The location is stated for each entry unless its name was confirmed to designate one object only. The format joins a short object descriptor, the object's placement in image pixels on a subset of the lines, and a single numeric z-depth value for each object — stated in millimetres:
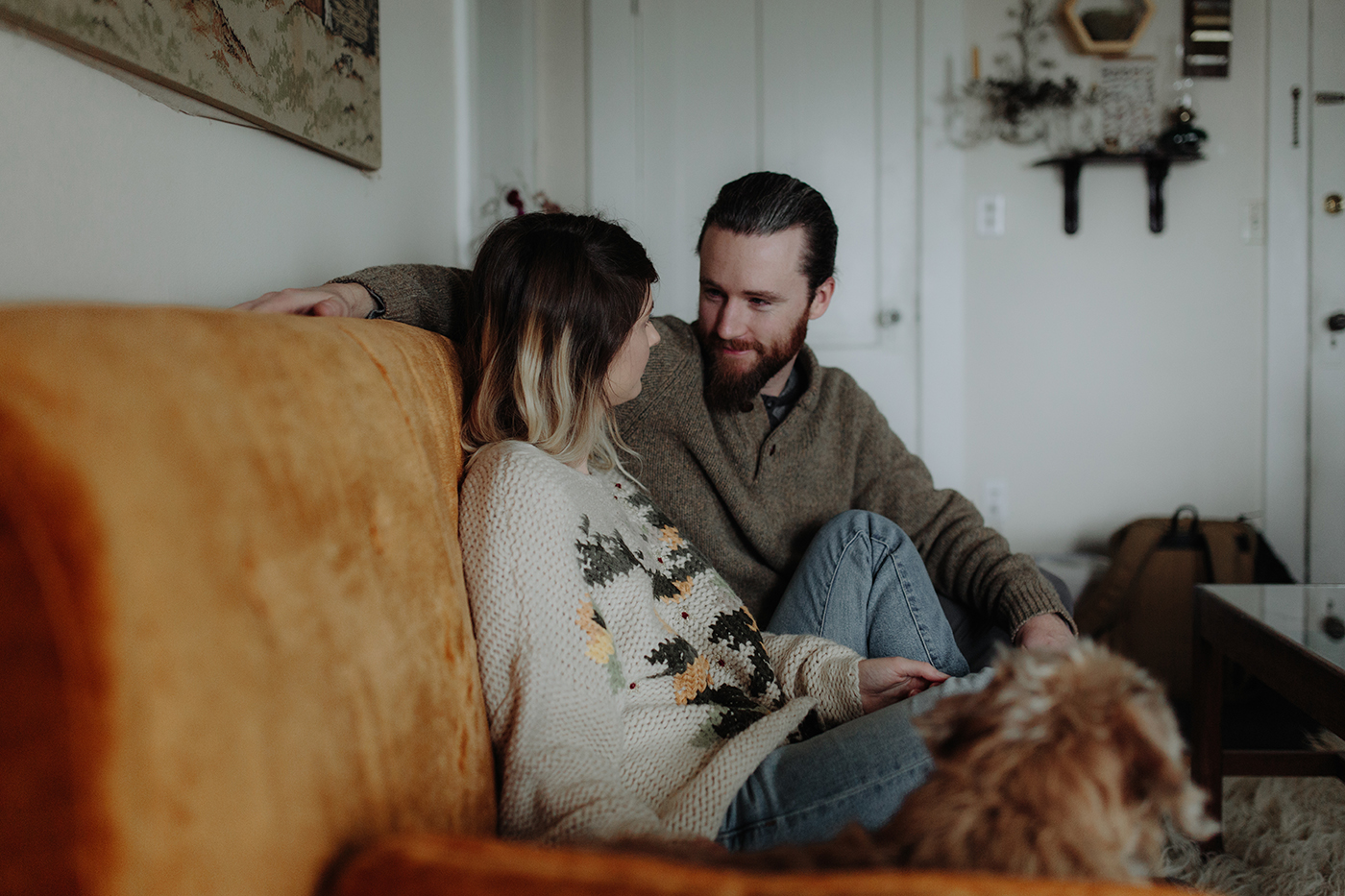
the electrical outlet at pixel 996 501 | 2803
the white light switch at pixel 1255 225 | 2699
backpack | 2414
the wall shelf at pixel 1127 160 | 2613
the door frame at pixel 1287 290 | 2650
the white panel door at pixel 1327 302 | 2639
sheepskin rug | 1352
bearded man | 1520
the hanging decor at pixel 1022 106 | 2648
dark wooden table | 1147
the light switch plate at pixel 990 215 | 2730
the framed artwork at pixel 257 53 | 710
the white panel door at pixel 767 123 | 2654
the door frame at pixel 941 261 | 2650
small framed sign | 2621
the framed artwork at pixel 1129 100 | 2662
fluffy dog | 407
